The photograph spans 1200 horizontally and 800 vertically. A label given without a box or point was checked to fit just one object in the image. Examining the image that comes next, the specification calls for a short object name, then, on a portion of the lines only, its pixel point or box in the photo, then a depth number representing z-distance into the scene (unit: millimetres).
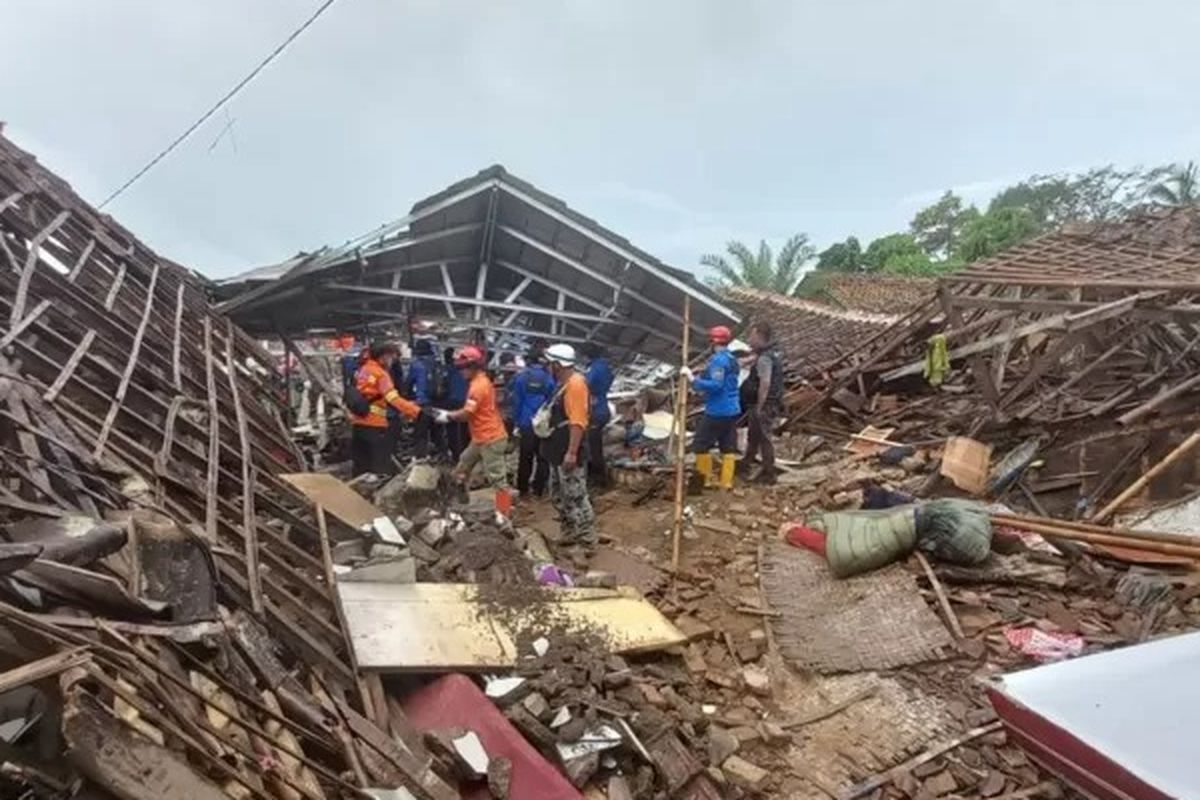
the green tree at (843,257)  31969
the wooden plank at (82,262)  6754
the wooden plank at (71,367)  4474
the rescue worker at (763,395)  9070
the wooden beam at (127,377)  4427
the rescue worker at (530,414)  8367
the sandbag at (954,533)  6020
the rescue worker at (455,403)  9828
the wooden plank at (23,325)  4727
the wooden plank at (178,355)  6340
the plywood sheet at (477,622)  4457
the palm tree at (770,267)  26984
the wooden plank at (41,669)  2066
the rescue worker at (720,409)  8578
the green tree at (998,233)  26031
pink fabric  5160
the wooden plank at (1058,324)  7285
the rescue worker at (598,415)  8602
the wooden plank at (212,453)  4453
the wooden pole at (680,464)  6984
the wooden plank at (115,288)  6719
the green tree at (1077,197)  27141
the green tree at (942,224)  33688
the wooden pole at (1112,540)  5938
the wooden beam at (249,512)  3938
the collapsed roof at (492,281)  9148
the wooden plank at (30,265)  5229
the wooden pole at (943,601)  5402
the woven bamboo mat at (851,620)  5277
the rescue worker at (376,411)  8359
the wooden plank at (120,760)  2094
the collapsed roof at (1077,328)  7746
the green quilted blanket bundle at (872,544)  6137
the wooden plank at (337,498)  6105
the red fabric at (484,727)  3740
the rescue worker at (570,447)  7188
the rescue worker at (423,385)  9617
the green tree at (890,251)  30850
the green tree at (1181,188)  23375
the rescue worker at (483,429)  7680
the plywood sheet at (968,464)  8148
